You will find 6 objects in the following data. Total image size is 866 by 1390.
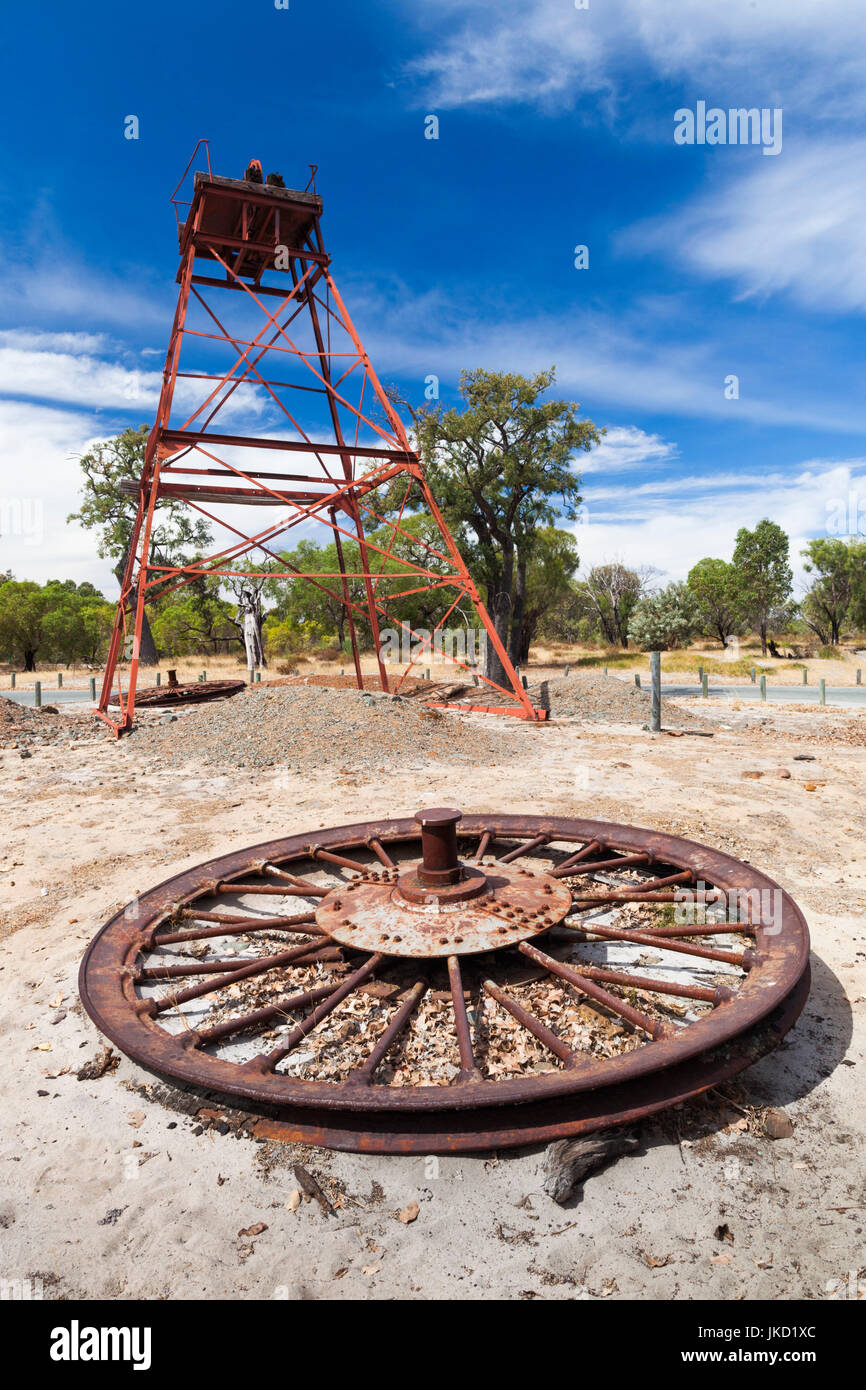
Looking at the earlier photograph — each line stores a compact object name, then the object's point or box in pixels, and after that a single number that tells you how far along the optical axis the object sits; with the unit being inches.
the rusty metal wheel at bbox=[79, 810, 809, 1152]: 98.2
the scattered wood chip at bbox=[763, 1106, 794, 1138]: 101.5
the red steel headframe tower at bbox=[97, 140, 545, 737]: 404.8
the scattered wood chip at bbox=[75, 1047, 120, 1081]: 122.8
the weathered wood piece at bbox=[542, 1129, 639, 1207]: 92.3
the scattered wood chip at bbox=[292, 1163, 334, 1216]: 92.3
